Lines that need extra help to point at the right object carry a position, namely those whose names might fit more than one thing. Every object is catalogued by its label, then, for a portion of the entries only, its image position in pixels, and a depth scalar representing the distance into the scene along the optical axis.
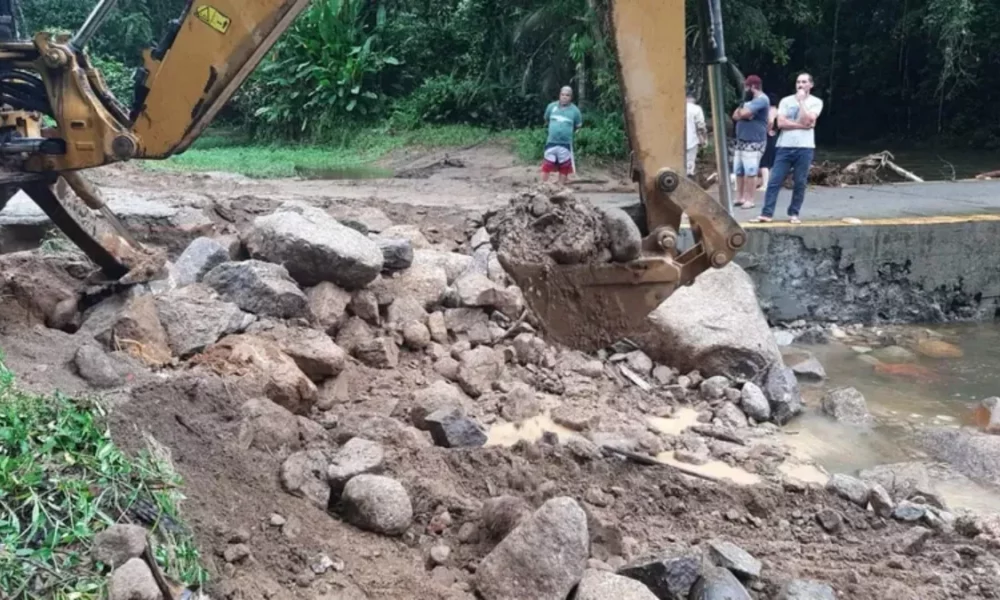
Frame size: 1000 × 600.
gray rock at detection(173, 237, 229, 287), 5.76
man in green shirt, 10.63
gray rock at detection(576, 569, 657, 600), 3.24
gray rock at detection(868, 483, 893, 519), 4.73
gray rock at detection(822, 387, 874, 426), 6.39
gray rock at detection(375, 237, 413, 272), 6.44
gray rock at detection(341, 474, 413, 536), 3.72
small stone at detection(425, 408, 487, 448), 4.79
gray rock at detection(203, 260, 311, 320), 5.48
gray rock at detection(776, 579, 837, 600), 3.56
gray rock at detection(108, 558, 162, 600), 2.64
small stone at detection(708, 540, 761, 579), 3.75
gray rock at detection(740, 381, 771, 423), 6.21
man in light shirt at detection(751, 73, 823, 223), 8.31
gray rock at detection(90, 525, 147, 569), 2.76
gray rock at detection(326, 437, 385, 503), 3.97
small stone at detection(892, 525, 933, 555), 4.33
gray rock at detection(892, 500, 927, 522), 4.68
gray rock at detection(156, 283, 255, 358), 5.04
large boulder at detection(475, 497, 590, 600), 3.36
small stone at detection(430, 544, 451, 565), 3.65
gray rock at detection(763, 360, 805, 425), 6.34
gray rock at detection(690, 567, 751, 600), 3.46
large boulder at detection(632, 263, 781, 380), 6.63
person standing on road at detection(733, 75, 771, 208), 9.39
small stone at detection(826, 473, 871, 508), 4.81
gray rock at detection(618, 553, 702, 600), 3.48
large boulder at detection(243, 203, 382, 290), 5.75
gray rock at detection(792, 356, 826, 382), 7.27
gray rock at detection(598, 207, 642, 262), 5.48
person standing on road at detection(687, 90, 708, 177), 9.66
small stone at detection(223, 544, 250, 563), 3.16
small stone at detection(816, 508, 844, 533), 4.53
